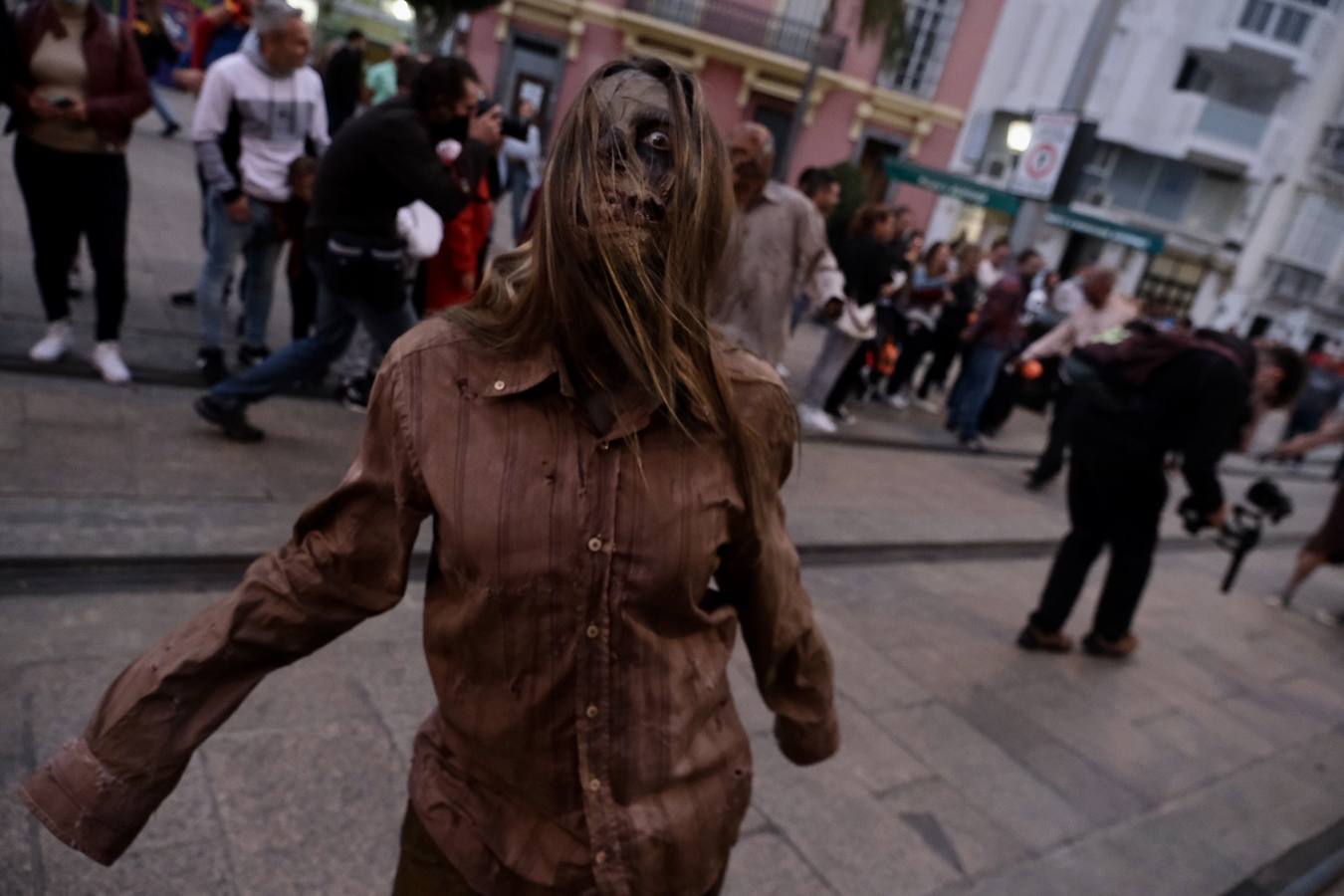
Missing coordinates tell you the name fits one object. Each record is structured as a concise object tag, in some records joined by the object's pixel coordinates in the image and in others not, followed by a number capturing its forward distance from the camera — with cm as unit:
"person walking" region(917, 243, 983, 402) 916
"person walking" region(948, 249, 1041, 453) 853
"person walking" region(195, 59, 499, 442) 409
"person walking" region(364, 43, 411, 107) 946
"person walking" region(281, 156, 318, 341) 505
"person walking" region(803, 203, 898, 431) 741
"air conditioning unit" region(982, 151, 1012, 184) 2838
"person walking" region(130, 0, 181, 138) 673
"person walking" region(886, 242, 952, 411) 923
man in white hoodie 479
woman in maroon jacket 416
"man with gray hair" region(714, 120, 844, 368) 532
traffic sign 841
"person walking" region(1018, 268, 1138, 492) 774
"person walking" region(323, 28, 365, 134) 860
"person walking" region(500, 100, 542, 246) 921
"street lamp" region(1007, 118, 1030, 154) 991
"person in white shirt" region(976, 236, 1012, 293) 1067
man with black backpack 412
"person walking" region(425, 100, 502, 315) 484
